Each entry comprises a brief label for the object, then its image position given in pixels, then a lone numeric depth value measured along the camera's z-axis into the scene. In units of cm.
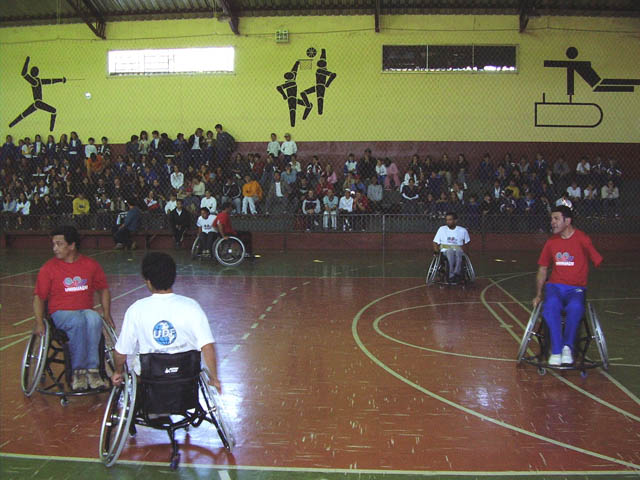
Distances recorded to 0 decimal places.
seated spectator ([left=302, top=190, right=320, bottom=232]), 1550
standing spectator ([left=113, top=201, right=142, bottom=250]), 1538
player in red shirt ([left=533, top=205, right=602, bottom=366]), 541
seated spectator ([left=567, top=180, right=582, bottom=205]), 1570
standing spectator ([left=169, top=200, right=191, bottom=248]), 1512
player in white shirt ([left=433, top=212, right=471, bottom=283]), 981
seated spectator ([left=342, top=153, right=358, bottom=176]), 1684
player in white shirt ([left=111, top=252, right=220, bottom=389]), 367
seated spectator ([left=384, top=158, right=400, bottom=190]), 1670
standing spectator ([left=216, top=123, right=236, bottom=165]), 1753
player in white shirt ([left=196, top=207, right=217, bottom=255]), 1293
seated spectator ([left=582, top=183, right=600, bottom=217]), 1541
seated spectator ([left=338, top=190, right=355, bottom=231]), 1541
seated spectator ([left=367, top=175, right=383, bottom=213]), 1580
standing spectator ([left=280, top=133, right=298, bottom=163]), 1767
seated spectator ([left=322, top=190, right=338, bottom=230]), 1534
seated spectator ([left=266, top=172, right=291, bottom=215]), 1599
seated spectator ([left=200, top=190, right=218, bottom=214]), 1516
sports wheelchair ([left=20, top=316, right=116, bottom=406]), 476
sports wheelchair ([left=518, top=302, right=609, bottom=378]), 541
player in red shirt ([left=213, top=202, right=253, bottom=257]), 1209
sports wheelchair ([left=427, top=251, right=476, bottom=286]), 991
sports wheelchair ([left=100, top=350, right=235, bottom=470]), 367
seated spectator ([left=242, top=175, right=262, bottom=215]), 1584
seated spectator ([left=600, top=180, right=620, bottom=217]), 1558
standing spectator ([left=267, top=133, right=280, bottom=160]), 1770
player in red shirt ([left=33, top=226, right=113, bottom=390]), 482
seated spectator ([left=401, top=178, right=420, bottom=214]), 1552
